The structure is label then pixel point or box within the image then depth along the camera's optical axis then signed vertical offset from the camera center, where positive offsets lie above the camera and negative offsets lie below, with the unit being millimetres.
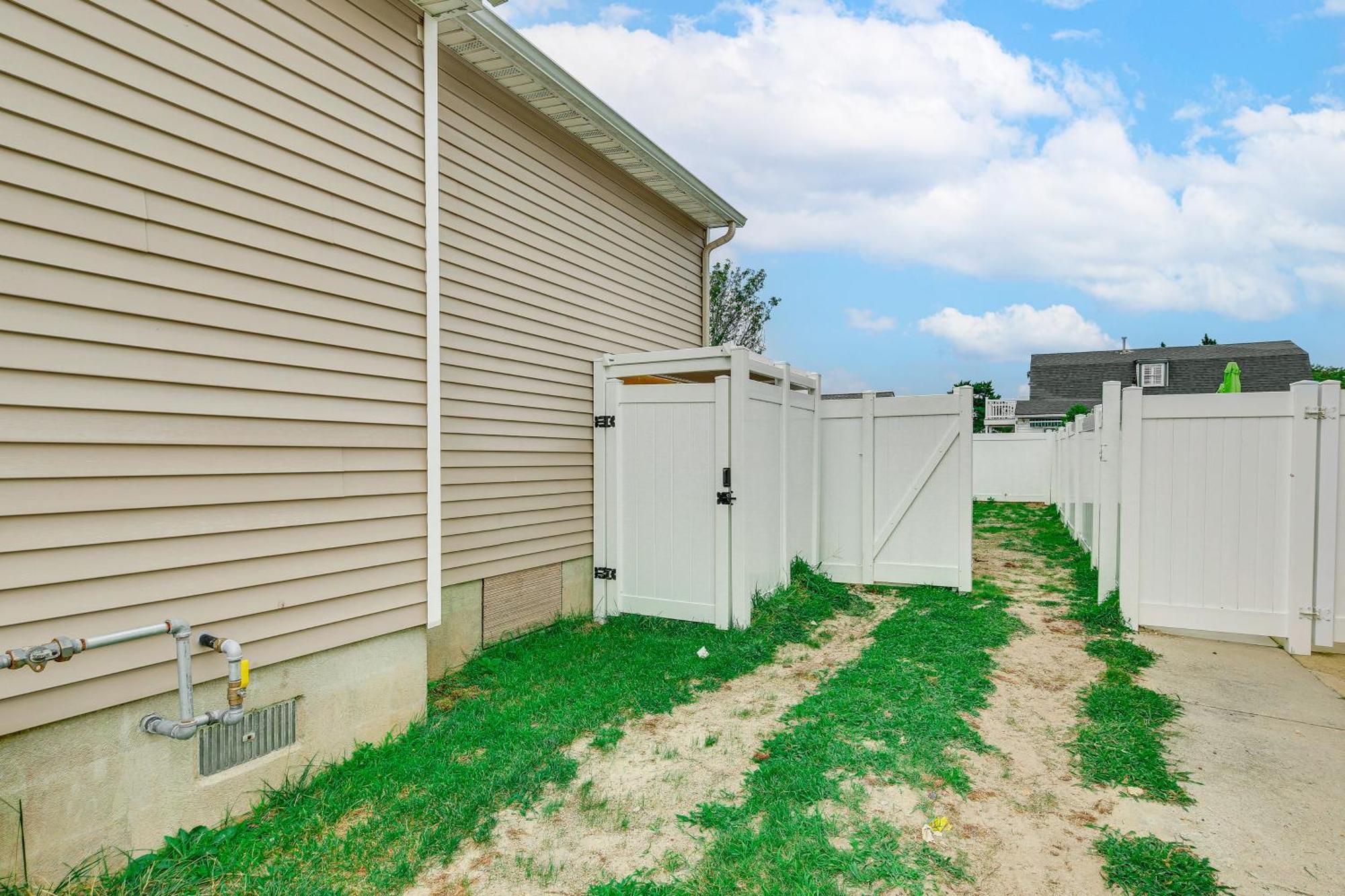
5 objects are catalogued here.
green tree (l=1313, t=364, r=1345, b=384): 28547 +3173
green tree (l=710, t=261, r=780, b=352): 17906 +3598
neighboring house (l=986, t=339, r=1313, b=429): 24016 +2723
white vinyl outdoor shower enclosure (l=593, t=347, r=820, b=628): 5086 -415
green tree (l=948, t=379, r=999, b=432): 31016 +2185
